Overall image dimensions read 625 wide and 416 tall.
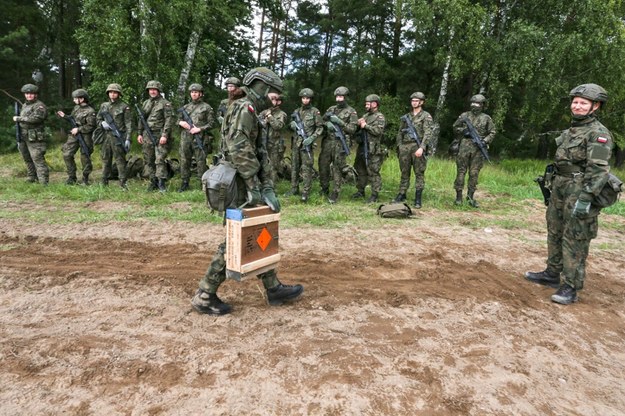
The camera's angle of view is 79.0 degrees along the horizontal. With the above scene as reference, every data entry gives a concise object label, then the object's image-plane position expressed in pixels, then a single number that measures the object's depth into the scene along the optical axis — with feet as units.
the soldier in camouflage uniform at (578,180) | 12.05
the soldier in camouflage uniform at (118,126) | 27.50
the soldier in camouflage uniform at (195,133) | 27.71
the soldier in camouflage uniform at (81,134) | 28.91
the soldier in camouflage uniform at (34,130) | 28.09
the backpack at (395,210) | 23.17
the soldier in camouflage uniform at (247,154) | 10.57
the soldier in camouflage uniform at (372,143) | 26.68
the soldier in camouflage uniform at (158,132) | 27.12
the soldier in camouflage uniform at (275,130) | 28.02
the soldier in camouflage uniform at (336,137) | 26.23
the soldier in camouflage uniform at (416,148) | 25.63
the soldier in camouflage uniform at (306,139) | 26.43
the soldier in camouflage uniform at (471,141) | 25.90
